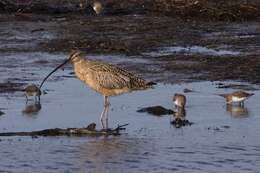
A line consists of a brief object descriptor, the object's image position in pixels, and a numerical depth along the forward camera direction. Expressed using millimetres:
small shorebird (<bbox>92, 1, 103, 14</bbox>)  25500
